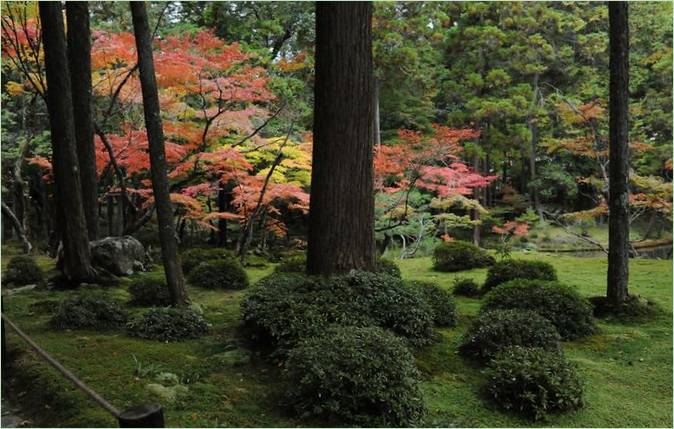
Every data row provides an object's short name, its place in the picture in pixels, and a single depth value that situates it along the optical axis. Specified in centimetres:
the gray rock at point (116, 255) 886
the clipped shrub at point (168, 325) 520
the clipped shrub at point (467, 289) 799
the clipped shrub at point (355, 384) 350
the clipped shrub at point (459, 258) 1023
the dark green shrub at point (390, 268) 721
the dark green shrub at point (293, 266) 758
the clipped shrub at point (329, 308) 459
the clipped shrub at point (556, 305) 576
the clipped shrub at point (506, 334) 481
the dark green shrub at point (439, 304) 600
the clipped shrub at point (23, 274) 840
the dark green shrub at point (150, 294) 664
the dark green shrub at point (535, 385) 396
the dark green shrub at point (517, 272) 766
